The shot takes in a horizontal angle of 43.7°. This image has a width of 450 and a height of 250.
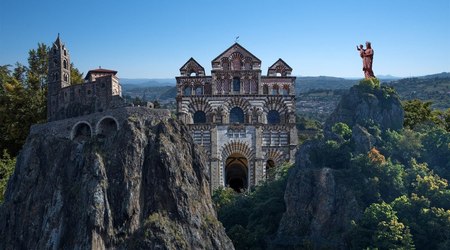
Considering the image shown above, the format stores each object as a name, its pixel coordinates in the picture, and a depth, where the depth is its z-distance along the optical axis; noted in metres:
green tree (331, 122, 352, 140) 48.28
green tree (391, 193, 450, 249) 39.28
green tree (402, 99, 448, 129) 56.28
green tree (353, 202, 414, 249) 38.03
